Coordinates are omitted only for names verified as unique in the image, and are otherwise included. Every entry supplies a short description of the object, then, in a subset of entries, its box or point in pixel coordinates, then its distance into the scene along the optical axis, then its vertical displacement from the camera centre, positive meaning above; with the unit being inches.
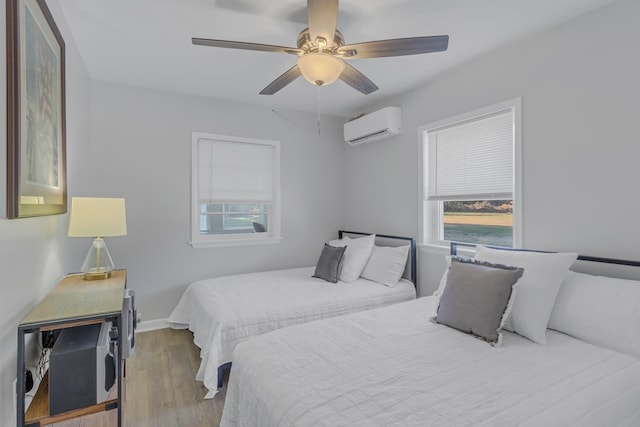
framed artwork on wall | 47.4 +17.8
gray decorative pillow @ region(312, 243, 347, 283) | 128.0 -21.7
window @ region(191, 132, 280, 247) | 143.4 +9.8
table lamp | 80.2 -3.2
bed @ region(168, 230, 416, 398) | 89.6 -28.9
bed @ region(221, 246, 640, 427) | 45.1 -27.6
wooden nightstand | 48.7 -18.4
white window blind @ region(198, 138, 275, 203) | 144.7 +18.9
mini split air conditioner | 135.0 +38.2
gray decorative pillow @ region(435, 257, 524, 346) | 67.9 -19.6
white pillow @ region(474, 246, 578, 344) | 68.3 -18.1
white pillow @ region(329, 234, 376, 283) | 130.0 -19.1
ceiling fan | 68.6 +38.3
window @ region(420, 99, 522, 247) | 99.8 +11.7
